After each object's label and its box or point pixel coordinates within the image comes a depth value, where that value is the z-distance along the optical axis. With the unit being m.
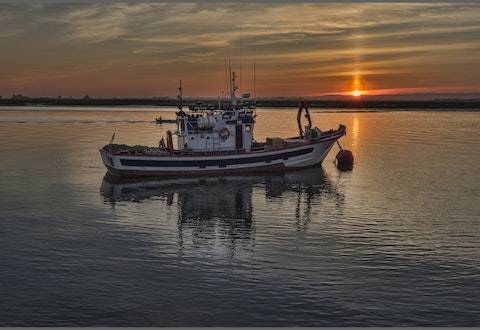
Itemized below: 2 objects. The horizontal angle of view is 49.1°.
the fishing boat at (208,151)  38.72
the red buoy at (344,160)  44.97
